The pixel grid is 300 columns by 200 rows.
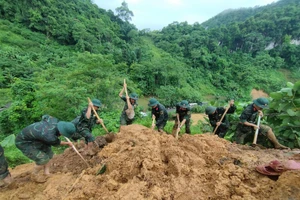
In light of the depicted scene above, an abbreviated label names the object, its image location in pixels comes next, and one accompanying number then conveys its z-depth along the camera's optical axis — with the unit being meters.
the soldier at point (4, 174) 3.56
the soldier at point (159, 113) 5.23
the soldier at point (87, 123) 4.33
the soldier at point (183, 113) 5.42
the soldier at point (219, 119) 5.18
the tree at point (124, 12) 50.91
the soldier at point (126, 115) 5.36
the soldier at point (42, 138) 3.42
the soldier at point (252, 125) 4.28
